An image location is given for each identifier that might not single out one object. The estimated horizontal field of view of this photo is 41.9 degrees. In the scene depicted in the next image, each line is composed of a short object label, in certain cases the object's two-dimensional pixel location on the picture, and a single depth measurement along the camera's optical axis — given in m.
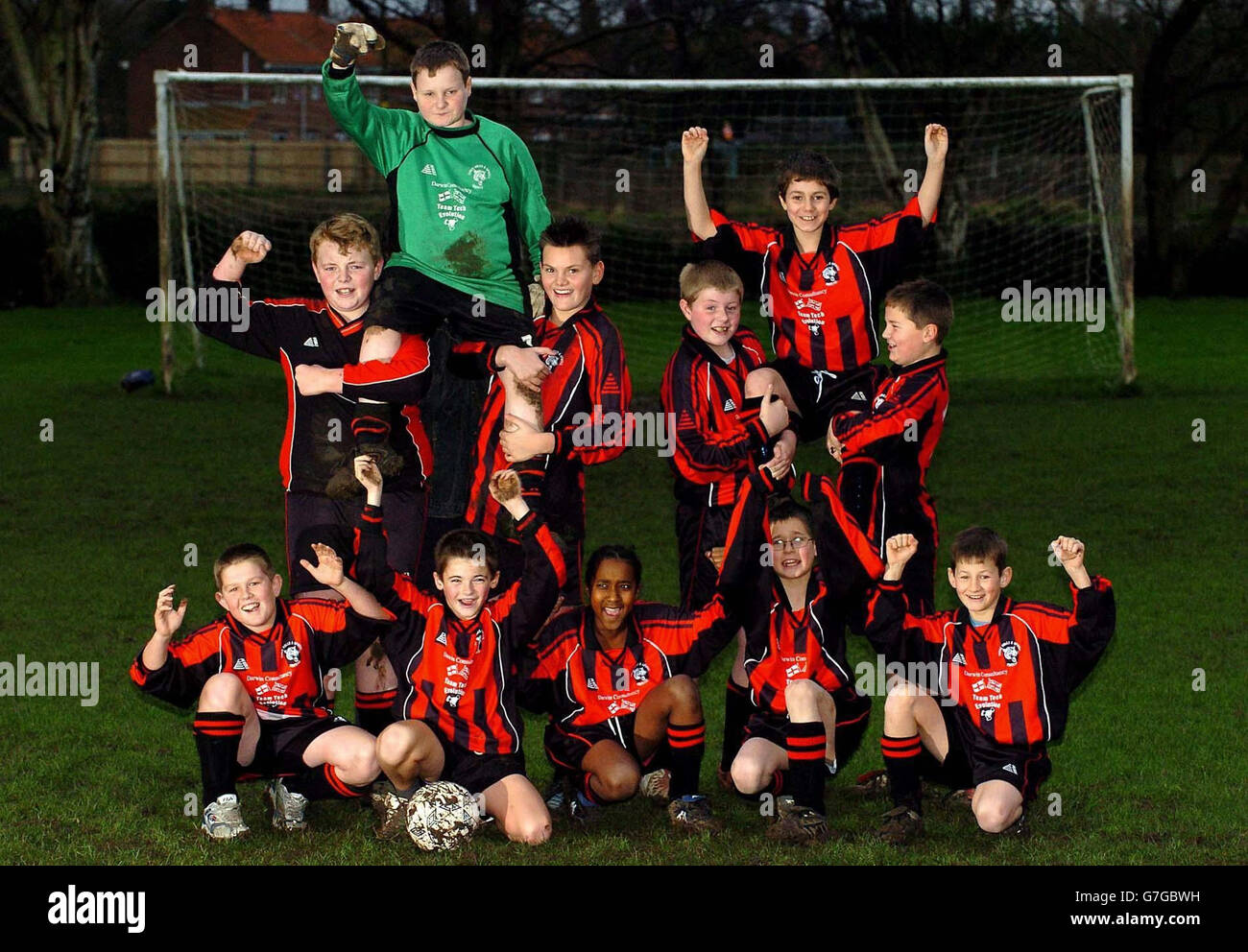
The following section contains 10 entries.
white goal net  15.95
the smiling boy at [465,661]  5.02
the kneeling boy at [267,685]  5.05
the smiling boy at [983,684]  5.02
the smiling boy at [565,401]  5.46
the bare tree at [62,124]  22.83
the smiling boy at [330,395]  5.59
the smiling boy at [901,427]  5.41
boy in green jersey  5.48
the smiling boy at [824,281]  5.77
